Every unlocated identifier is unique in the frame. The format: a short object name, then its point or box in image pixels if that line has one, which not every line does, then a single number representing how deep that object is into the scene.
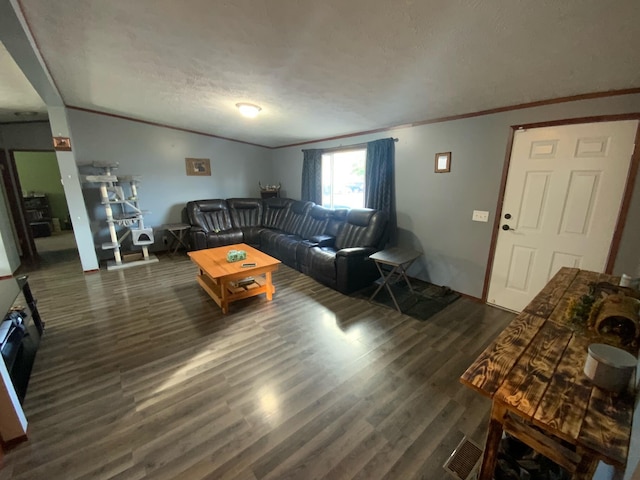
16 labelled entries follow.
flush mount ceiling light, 2.99
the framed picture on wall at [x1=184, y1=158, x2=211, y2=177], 5.10
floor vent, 1.24
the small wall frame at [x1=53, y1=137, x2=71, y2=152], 3.44
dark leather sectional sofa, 3.23
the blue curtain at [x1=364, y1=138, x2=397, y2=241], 3.61
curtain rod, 4.04
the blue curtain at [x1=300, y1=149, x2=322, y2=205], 4.84
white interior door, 2.09
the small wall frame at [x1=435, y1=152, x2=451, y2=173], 3.02
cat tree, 4.00
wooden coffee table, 2.66
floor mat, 2.76
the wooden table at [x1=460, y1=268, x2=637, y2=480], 0.73
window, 4.32
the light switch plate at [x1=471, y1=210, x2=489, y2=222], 2.81
